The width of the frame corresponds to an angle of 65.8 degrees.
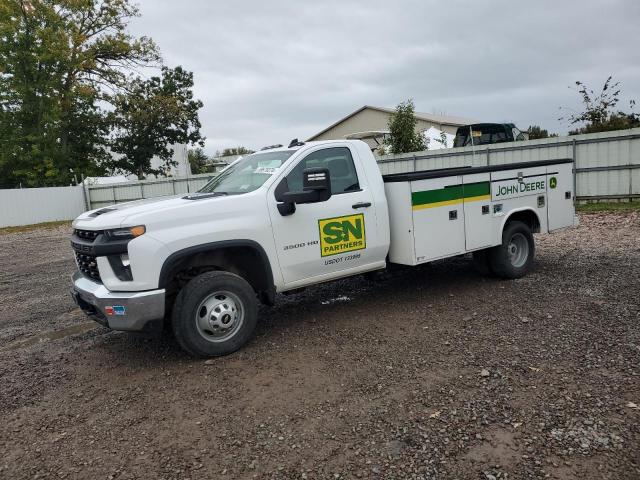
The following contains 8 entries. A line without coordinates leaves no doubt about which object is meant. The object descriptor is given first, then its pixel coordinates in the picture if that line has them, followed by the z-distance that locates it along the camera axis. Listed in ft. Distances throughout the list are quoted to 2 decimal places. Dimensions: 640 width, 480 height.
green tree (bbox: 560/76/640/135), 55.85
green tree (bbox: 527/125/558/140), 99.34
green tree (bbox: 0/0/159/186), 91.15
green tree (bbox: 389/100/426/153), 63.26
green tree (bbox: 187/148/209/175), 187.57
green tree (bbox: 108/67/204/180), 108.17
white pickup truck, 14.03
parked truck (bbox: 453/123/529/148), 55.47
